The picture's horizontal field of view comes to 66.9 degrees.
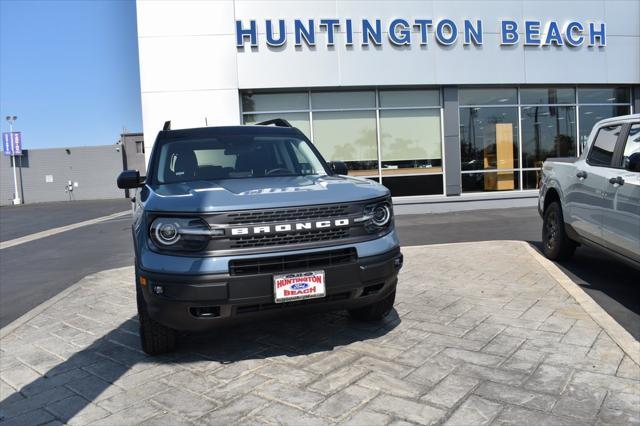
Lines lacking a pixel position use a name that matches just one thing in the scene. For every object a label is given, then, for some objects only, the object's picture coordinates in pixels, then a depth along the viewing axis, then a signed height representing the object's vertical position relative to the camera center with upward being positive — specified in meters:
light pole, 40.38 +0.85
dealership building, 12.59 +2.65
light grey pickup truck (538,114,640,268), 4.71 -0.35
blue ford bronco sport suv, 3.20 -0.50
